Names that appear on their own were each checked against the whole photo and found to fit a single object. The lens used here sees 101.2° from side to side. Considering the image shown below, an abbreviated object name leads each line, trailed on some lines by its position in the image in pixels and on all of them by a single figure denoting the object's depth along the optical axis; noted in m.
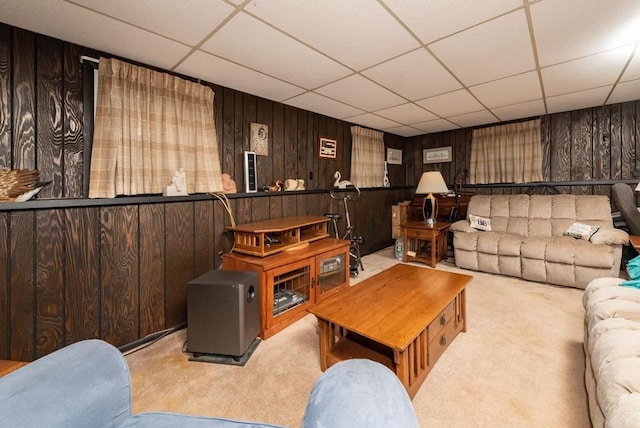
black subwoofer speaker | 1.73
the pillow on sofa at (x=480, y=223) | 3.71
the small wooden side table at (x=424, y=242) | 3.76
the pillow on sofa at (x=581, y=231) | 3.01
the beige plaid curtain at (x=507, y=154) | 3.85
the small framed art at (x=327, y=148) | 3.63
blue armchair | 0.63
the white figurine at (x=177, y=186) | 2.12
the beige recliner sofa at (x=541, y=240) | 2.79
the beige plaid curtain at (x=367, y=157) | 4.12
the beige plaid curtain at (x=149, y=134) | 1.84
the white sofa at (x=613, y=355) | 0.87
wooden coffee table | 1.39
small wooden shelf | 2.22
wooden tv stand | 2.06
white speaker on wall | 2.64
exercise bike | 3.60
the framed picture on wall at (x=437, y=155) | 4.79
